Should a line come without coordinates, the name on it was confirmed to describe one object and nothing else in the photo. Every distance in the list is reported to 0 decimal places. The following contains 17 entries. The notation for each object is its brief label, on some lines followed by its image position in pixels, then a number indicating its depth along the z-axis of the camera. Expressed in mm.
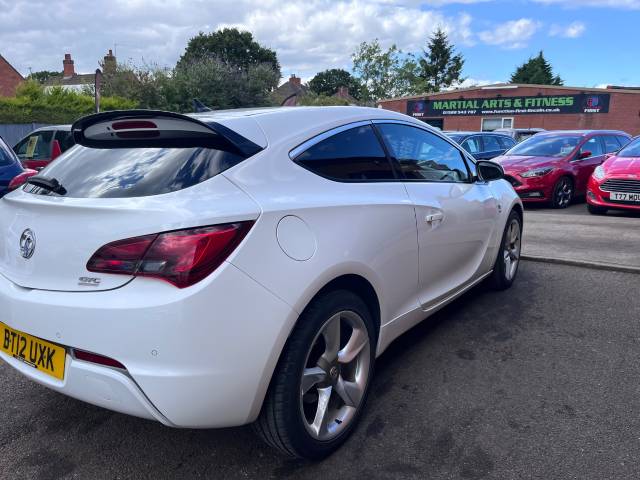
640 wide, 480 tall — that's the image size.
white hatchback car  1849
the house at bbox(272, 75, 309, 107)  69300
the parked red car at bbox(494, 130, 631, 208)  9961
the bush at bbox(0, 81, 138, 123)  20438
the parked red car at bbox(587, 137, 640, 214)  8414
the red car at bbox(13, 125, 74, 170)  11133
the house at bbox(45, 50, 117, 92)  57484
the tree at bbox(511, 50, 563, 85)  63500
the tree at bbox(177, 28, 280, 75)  58344
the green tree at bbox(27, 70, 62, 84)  81762
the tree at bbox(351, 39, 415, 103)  62844
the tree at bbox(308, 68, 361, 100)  81375
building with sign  32906
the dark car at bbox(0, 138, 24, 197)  5891
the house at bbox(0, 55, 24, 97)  38656
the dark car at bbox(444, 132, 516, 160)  13117
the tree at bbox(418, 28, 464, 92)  62594
